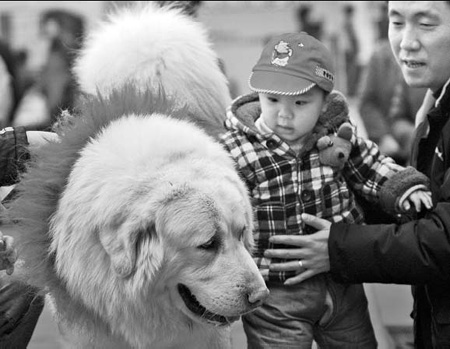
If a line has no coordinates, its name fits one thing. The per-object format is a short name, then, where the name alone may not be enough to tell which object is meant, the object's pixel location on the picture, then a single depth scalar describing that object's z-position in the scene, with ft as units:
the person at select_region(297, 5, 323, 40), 58.87
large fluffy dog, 14.49
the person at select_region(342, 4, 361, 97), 62.08
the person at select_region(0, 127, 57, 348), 17.06
